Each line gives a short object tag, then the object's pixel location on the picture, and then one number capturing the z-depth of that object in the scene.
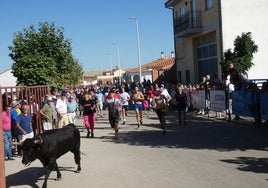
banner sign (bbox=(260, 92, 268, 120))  10.93
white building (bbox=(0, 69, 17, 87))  43.97
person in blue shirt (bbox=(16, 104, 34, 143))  8.66
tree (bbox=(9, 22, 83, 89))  14.99
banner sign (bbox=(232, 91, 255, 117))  11.93
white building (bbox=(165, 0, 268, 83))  19.20
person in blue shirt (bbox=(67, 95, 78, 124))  12.37
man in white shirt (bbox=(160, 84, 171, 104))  12.08
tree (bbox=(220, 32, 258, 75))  15.70
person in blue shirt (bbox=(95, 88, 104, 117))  19.32
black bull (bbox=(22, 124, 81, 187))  6.10
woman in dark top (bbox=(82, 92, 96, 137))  11.83
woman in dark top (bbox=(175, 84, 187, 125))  13.17
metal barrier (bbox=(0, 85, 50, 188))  9.84
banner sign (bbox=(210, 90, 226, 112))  13.61
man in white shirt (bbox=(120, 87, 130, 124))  15.78
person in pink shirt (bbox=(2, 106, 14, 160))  8.77
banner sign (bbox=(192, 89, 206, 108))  15.66
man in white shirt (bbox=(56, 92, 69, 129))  11.61
